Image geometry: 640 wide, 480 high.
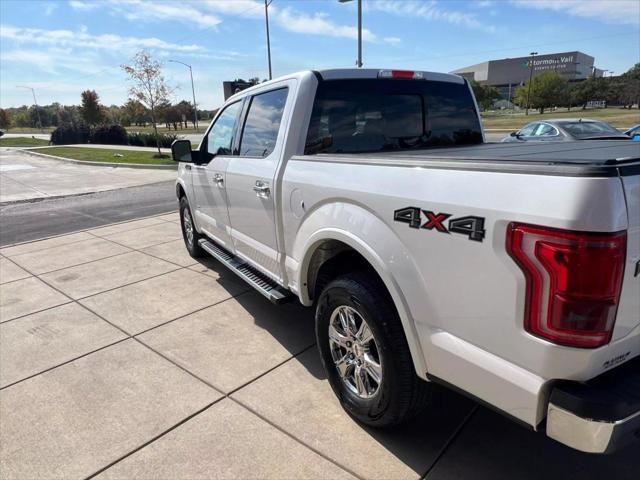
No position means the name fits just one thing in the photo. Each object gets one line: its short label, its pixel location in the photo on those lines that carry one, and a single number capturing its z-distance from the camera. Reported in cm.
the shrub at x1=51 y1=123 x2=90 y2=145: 3912
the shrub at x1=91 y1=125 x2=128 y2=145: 3472
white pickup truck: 147
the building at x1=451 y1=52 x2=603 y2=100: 12212
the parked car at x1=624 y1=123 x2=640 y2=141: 1250
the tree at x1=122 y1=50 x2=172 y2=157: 2272
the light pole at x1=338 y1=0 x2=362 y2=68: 1527
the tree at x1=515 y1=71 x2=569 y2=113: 8188
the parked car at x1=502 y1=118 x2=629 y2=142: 1134
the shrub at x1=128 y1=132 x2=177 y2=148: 3125
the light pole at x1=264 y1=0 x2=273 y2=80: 2273
